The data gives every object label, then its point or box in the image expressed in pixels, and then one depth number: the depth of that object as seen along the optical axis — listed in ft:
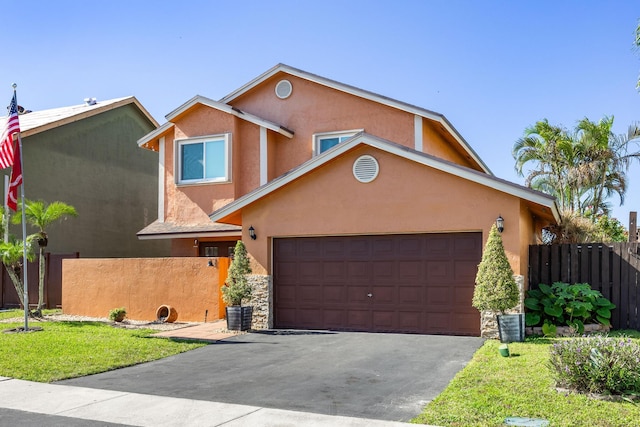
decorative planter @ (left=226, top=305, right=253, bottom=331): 48.32
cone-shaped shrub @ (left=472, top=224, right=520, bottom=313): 39.42
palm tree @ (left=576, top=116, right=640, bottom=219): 79.49
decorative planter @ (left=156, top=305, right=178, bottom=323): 53.83
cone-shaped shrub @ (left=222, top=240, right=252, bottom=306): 48.47
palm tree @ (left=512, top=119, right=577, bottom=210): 80.79
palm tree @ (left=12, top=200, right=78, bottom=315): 53.88
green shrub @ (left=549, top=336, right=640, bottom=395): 24.41
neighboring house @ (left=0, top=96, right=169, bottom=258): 74.43
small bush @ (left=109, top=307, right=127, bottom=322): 54.24
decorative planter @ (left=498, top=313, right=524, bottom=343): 39.45
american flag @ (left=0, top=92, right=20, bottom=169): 47.01
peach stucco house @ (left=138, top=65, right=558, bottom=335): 43.78
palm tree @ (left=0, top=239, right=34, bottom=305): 53.57
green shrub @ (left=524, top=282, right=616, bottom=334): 42.01
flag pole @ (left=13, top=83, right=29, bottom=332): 46.93
